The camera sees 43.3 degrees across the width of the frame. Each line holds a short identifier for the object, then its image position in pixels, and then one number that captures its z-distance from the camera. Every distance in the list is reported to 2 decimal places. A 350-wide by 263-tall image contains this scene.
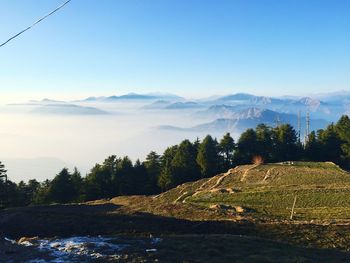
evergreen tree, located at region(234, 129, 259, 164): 113.44
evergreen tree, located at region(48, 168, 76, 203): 98.75
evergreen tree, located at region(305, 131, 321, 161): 112.44
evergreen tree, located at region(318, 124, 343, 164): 111.38
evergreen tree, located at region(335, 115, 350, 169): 106.29
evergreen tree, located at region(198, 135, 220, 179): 105.62
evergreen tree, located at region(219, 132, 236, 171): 113.86
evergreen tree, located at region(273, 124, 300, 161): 114.81
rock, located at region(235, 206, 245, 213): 46.86
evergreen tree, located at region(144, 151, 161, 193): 107.88
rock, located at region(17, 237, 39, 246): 28.55
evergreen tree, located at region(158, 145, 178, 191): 101.50
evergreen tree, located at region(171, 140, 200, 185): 103.81
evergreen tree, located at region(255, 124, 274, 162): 113.52
